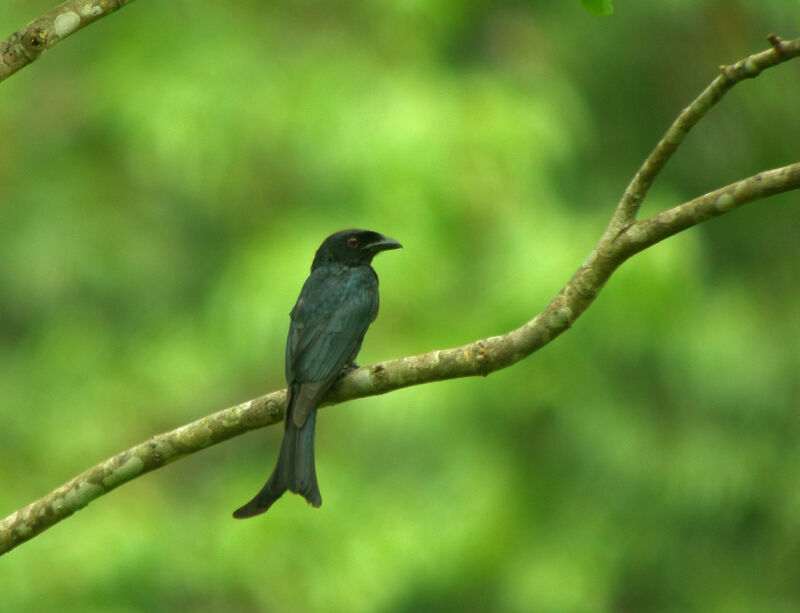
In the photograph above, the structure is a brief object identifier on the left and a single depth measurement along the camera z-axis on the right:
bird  8.46
